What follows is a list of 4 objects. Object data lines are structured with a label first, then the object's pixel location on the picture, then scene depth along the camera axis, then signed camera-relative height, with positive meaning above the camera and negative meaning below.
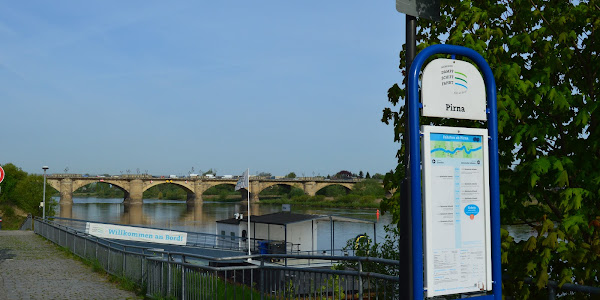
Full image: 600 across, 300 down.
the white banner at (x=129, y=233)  32.81 -2.23
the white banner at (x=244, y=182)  33.03 +0.61
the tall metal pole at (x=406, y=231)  4.38 -0.28
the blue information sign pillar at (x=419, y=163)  4.32 +0.22
